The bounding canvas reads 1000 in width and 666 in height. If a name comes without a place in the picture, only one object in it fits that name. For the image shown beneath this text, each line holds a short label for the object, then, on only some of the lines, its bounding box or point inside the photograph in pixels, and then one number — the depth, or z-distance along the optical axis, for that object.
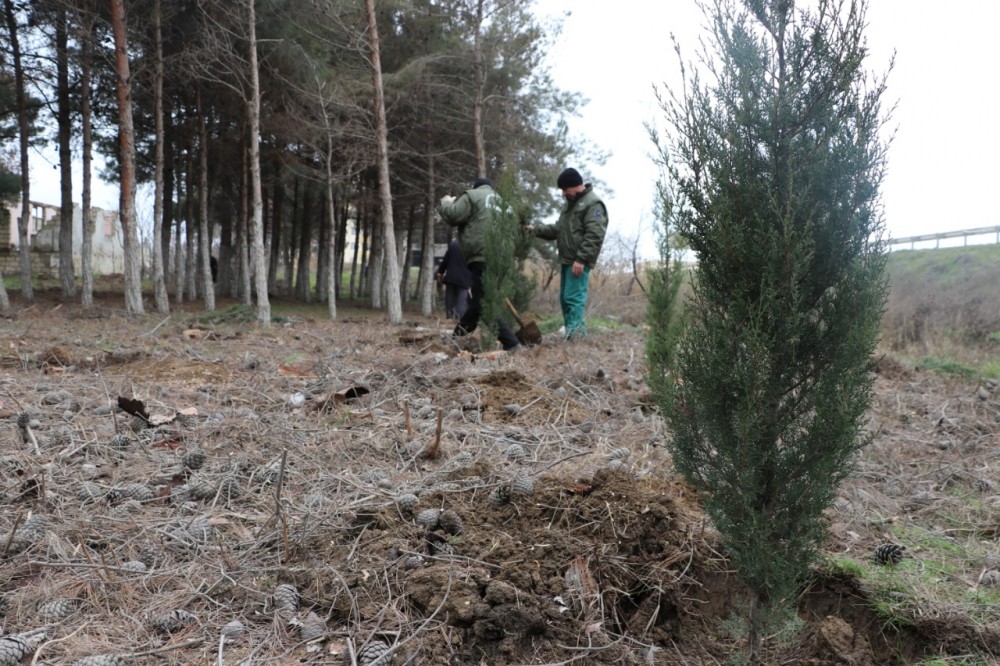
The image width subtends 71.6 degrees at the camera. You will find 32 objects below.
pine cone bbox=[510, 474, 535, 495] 3.45
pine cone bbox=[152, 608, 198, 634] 2.67
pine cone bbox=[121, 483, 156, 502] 3.77
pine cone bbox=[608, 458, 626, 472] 3.81
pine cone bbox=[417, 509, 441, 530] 3.18
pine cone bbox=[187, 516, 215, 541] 3.37
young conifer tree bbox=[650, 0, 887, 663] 2.54
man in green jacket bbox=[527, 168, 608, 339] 8.73
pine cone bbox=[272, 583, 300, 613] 2.75
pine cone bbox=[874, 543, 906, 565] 3.34
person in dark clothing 11.52
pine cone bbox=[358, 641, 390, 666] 2.44
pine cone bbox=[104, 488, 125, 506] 3.73
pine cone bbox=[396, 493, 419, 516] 3.32
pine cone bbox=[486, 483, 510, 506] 3.44
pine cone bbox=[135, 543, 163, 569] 3.14
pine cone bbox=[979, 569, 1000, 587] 3.14
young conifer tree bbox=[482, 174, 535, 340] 8.35
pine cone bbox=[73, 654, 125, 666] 2.36
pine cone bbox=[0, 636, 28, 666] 2.34
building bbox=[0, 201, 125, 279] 28.75
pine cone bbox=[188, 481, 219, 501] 3.83
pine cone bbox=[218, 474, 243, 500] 3.87
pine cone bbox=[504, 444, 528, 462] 4.36
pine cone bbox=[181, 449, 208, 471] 4.22
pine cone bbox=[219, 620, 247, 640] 2.61
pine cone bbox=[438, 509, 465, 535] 3.19
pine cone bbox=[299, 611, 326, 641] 2.60
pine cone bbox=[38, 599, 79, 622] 2.68
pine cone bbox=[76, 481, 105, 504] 3.73
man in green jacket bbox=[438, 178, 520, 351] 8.88
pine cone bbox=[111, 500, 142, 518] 3.56
